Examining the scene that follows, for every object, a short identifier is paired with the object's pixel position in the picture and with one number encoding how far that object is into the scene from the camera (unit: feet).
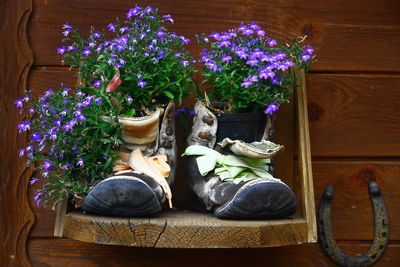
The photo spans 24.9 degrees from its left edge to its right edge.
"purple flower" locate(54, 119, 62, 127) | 4.52
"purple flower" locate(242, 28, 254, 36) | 4.86
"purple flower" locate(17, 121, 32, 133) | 4.65
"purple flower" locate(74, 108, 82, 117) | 4.48
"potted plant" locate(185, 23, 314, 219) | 4.67
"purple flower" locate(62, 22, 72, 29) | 4.89
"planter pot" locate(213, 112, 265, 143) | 4.82
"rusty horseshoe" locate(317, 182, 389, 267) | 5.36
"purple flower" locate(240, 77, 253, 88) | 4.63
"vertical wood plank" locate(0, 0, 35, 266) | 5.16
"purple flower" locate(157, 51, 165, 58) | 4.72
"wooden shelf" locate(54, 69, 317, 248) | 4.31
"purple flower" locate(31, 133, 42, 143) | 4.62
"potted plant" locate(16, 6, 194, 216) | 4.50
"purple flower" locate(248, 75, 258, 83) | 4.65
